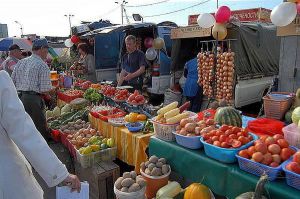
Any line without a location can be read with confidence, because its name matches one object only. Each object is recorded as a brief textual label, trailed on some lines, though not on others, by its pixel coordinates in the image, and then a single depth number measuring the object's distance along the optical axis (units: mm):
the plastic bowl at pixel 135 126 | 3689
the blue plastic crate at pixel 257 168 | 2008
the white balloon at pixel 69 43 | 13417
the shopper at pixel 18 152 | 1626
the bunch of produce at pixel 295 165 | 1875
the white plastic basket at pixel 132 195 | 2752
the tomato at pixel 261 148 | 2124
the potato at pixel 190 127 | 2764
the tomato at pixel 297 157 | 1926
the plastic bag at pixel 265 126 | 2883
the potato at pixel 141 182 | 2865
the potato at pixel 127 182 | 2867
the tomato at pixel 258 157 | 2069
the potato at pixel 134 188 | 2779
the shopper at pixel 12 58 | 7922
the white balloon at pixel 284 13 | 4762
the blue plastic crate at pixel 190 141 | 2666
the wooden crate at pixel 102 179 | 3643
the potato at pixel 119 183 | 2923
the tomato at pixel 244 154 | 2180
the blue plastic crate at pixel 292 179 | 1875
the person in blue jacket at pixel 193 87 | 7730
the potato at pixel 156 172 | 2881
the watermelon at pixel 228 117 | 2877
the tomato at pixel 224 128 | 2575
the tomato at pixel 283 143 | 2182
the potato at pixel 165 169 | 2895
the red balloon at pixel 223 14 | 6211
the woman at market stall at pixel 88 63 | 10102
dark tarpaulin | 6746
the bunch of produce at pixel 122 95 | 5039
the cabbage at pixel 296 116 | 2489
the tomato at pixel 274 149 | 2127
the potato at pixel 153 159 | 3002
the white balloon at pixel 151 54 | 8609
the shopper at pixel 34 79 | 4723
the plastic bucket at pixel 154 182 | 2881
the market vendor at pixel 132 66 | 6211
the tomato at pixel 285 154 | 2090
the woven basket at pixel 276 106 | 3445
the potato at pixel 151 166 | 2943
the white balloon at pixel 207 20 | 6449
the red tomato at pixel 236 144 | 2318
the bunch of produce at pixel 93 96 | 5699
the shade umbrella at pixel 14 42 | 14203
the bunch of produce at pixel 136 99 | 4602
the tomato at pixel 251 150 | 2172
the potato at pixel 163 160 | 2965
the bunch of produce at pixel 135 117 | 3919
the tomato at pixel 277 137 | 2288
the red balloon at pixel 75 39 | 12828
